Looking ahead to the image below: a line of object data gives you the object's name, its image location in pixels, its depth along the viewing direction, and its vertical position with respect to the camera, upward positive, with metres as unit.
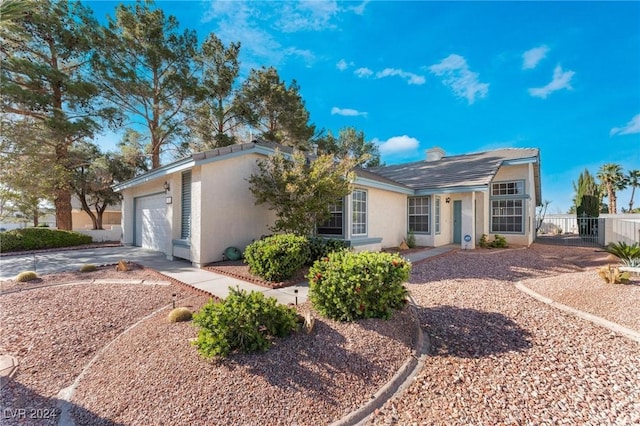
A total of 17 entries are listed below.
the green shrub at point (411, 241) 12.67 -1.15
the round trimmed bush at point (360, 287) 3.79 -1.03
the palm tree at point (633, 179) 30.33 +4.43
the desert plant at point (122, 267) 7.56 -1.47
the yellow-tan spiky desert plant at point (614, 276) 5.98 -1.31
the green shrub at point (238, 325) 3.11 -1.34
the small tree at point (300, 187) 7.80 +0.86
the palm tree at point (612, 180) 29.56 +4.24
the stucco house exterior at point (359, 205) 8.27 +0.49
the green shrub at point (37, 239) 11.19 -1.08
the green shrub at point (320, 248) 7.76 -0.92
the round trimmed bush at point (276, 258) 6.45 -1.03
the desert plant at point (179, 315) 4.24 -1.59
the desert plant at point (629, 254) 6.77 -0.98
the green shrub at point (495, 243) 13.17 -1.27
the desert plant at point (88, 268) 7.44 -1.48
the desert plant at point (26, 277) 6.40 -1.49
